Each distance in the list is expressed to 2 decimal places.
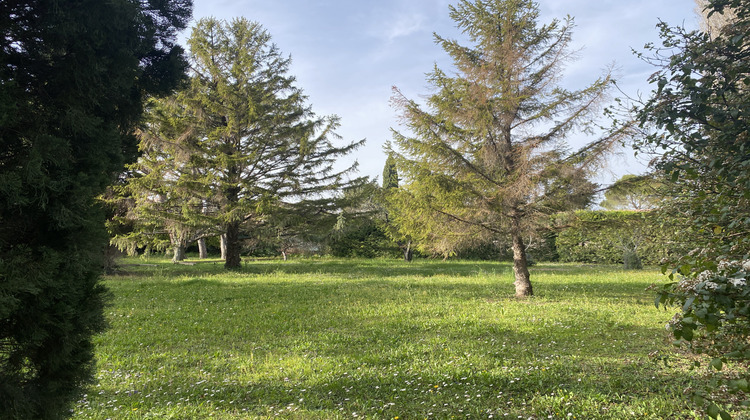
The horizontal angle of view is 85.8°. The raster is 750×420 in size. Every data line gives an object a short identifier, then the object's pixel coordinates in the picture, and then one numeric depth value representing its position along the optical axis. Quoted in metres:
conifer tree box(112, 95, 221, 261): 13.87
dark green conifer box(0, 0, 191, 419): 2.42
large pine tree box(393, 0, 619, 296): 8.32
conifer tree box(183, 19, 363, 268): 14.52
